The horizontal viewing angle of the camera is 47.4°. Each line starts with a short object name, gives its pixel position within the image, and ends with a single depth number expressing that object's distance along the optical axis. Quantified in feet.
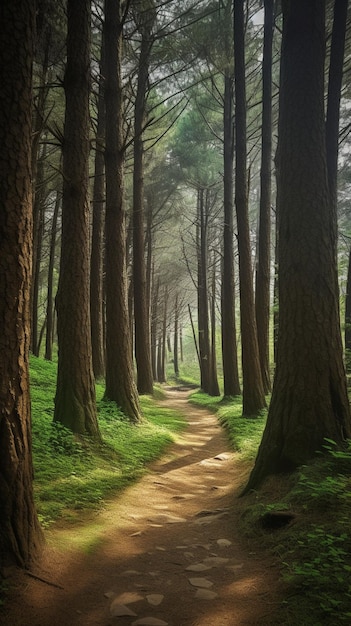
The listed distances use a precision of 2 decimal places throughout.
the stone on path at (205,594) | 9.61
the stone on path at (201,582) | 10.26
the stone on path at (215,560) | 11.59
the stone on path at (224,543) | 12.96
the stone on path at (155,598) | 9.45
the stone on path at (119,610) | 8.91
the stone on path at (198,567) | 11.24
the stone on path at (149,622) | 8.51
